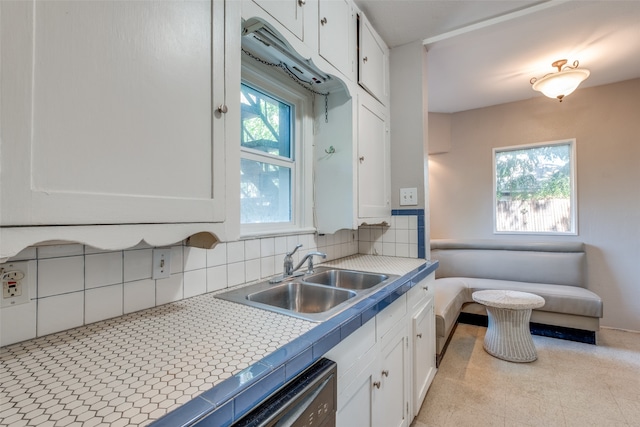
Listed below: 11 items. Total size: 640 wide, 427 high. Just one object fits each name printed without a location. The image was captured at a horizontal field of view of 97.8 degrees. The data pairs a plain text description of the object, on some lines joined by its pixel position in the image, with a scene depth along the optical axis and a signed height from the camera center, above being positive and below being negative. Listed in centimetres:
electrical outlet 70 -16
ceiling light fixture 233 +117
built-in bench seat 258 -73
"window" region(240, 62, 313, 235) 149 +36
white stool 230 -94
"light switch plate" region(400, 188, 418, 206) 210 +16
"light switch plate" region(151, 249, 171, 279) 100 -17
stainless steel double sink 114 -35
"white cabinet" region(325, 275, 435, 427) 95 -64
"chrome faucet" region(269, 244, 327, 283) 147 -25
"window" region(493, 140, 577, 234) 325 +34
